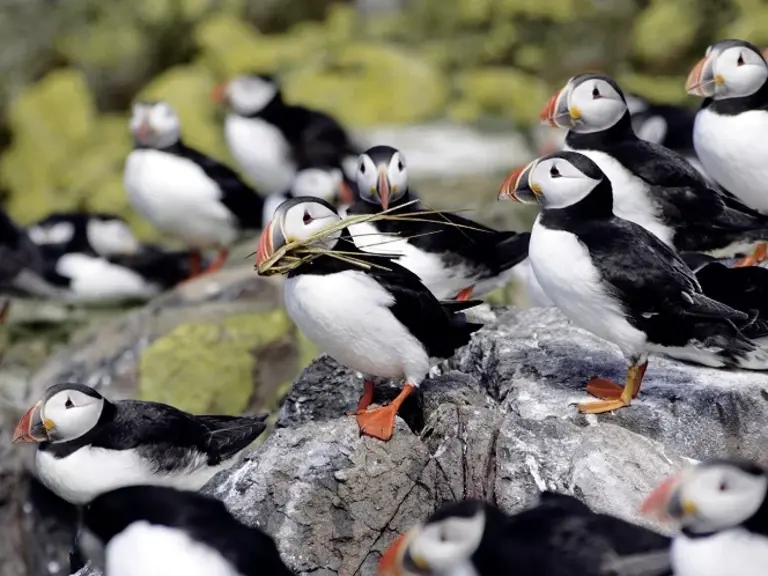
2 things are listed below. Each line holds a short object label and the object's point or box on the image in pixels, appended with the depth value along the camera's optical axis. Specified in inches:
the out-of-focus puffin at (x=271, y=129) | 738.2
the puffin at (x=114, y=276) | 695.7
